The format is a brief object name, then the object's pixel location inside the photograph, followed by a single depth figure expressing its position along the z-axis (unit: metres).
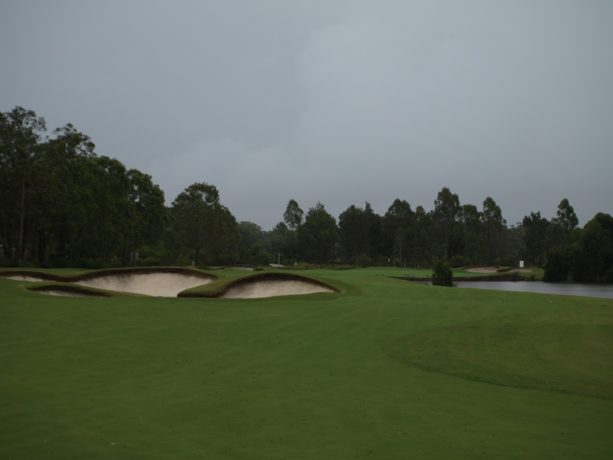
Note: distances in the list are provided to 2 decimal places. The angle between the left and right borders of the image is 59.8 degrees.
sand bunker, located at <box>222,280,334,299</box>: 29.03
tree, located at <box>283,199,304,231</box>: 130.25
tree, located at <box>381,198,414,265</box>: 121.00
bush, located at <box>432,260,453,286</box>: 42.88
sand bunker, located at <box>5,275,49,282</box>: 32.60
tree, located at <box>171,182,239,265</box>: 76.06
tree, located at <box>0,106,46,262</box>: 45.41
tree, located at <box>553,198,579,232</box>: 114.00
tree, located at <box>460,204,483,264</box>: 115.62
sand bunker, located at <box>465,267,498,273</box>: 94.05
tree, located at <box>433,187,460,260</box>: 119.06
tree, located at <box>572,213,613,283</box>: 76.38
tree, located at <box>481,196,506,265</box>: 121.39
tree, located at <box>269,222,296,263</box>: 125.88
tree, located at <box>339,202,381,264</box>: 128.62
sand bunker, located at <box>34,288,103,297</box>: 26.16
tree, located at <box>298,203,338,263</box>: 121.81
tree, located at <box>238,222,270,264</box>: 98.16
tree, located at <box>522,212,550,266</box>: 115.31
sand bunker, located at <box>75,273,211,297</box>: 33.44
